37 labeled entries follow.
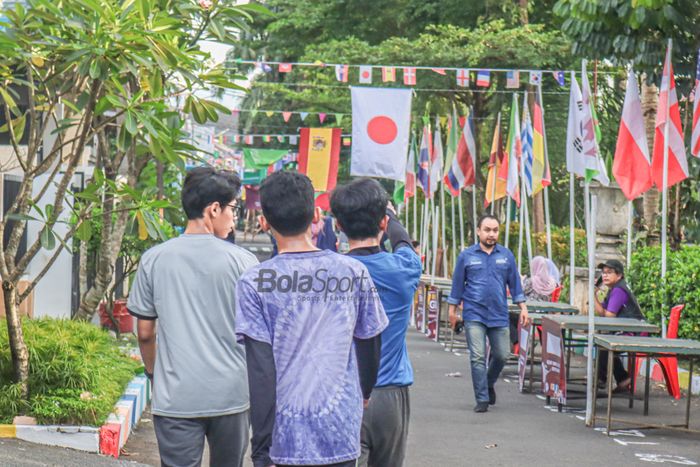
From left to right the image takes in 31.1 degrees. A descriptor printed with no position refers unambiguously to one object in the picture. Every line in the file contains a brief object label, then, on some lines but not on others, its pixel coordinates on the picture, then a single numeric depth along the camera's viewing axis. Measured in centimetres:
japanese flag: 1938
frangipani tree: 798
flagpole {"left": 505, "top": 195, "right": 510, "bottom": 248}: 2373
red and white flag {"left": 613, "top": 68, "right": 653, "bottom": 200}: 1530
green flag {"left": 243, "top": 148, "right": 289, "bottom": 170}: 4862
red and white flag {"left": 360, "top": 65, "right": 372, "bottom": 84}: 2626
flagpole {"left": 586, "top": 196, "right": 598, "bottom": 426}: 1142
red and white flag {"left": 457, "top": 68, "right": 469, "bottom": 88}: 2622
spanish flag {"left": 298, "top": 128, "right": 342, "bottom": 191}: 2720
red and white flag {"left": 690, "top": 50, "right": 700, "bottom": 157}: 1390
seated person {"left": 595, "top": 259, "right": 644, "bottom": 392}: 1370
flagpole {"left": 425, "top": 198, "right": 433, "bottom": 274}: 3087
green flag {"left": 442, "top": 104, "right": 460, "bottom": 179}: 2766
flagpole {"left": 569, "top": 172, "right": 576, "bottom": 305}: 1785
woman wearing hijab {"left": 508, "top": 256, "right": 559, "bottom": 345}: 1816
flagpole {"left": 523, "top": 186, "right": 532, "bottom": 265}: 2167
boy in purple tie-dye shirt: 436
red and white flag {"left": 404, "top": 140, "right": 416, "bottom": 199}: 3400
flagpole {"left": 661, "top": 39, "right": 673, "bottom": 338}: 1458
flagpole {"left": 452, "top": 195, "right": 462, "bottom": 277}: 3059
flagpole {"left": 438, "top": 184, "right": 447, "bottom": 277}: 2853
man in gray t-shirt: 529
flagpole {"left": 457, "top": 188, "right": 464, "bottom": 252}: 3048
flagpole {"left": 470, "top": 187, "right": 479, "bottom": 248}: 2931
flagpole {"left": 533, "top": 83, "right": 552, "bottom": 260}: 2055
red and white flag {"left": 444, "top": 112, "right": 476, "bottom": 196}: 2606
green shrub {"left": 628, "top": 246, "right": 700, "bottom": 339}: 1412
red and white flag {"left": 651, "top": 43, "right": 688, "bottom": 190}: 1487
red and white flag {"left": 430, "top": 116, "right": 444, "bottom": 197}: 2928
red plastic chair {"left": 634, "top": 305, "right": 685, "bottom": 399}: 1358
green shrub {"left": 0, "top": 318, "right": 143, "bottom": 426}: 905
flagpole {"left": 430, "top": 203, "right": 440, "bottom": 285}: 2822
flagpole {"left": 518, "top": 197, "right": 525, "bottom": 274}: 2280
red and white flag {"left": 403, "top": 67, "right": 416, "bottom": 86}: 2637
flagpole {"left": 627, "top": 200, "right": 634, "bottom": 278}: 1772
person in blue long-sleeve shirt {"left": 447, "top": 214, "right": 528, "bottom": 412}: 1217
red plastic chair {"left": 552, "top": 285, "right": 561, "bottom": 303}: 1897
